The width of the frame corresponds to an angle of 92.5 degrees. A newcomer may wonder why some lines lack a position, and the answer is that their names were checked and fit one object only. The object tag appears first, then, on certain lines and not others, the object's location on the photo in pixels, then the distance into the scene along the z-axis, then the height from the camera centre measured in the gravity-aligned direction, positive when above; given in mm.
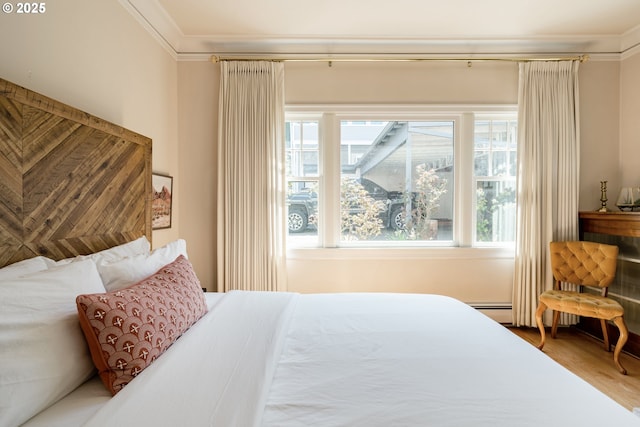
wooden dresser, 2451 -451
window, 3020 +224
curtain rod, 2799 +1363
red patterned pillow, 963 -411
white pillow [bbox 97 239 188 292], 1312 -288
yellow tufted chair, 2322 -664
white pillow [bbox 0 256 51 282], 1062 -225
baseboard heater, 2973 -1019
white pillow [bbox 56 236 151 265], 1401 -236
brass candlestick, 2753 +71
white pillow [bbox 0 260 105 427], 790 -397
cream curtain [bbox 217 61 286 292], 2824 +331
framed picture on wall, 2469 +45
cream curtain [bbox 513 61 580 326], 2855 +385
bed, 831 -539
